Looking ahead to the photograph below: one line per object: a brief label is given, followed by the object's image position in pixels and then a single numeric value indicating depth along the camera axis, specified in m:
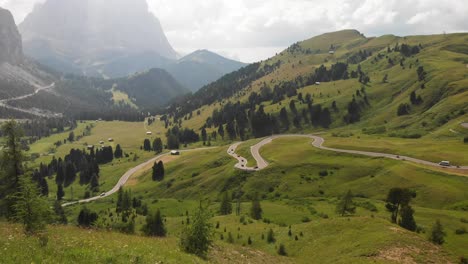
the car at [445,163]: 111.44
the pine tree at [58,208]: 116.46
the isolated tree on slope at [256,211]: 79.88
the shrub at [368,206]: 83.51
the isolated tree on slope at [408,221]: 61.59
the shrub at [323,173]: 117.29
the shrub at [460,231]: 64.00
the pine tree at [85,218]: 101.41
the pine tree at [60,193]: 175.27
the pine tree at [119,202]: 115.71
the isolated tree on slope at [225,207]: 92.19
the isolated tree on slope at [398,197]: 68.62
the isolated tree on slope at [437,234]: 53.17
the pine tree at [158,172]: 171.62
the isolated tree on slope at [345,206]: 75.50
